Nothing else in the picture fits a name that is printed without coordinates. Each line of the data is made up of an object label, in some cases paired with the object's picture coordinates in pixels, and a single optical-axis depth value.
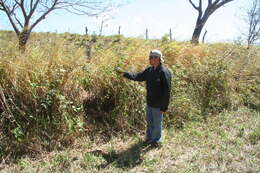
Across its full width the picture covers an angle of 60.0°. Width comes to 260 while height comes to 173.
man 3.43
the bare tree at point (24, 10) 9.42
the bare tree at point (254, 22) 21.07
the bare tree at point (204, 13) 12.88
